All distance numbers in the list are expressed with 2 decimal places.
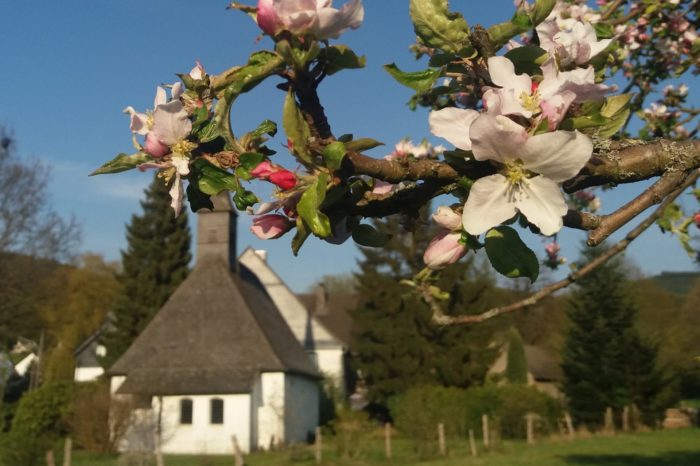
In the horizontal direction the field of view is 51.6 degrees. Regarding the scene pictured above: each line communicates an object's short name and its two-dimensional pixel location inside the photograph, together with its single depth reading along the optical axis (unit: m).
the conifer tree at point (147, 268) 36.03
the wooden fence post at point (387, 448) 20.64
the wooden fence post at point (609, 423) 27.43
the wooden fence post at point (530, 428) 24.86
